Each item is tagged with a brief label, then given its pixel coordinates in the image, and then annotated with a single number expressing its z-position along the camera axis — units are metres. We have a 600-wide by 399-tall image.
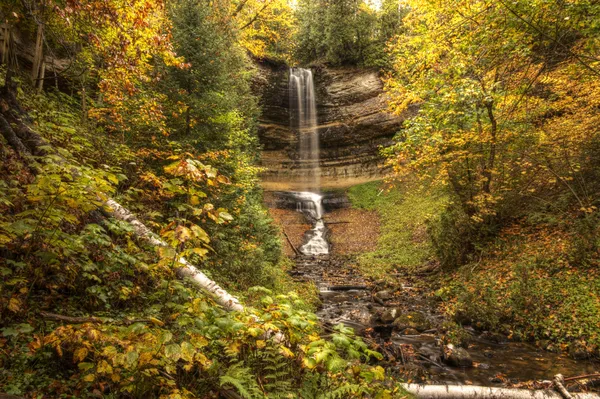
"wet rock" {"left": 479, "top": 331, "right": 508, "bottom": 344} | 6.53
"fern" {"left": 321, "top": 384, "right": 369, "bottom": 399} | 2.38
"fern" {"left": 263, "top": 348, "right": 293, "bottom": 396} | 2.54
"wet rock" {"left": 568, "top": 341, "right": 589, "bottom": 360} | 5.47
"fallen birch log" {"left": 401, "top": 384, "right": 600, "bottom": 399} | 3.49
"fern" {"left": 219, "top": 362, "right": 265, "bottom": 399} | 2.38
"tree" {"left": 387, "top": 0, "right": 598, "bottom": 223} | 7.82
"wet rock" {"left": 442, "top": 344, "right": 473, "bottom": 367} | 5.55
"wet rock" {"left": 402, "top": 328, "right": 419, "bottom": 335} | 6.97
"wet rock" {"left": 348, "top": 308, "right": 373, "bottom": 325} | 7.80
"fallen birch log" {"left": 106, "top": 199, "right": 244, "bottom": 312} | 3.51
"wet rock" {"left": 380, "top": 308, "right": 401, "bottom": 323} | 7.65
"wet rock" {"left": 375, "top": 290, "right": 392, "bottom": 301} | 9.54
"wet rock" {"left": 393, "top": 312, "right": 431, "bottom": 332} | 7.20
